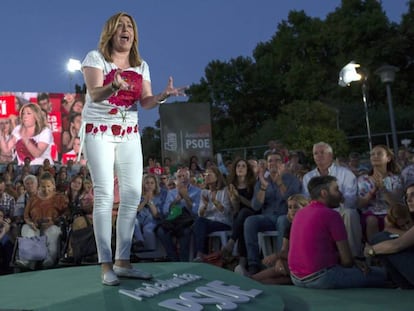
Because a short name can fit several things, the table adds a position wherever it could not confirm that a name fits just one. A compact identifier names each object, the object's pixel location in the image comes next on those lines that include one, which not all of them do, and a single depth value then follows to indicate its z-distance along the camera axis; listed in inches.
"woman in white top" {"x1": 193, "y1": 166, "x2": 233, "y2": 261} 211.2
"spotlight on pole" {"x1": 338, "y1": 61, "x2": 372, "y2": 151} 430.9
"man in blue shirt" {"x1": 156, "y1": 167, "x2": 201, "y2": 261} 217.8
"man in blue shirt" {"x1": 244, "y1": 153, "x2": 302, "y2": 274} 187.0
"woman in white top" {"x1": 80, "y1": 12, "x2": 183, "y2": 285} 109.5
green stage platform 100.1
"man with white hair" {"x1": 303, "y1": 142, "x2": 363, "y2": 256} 168.1
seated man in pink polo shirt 141.0
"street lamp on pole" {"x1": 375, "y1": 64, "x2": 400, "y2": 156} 359.7
